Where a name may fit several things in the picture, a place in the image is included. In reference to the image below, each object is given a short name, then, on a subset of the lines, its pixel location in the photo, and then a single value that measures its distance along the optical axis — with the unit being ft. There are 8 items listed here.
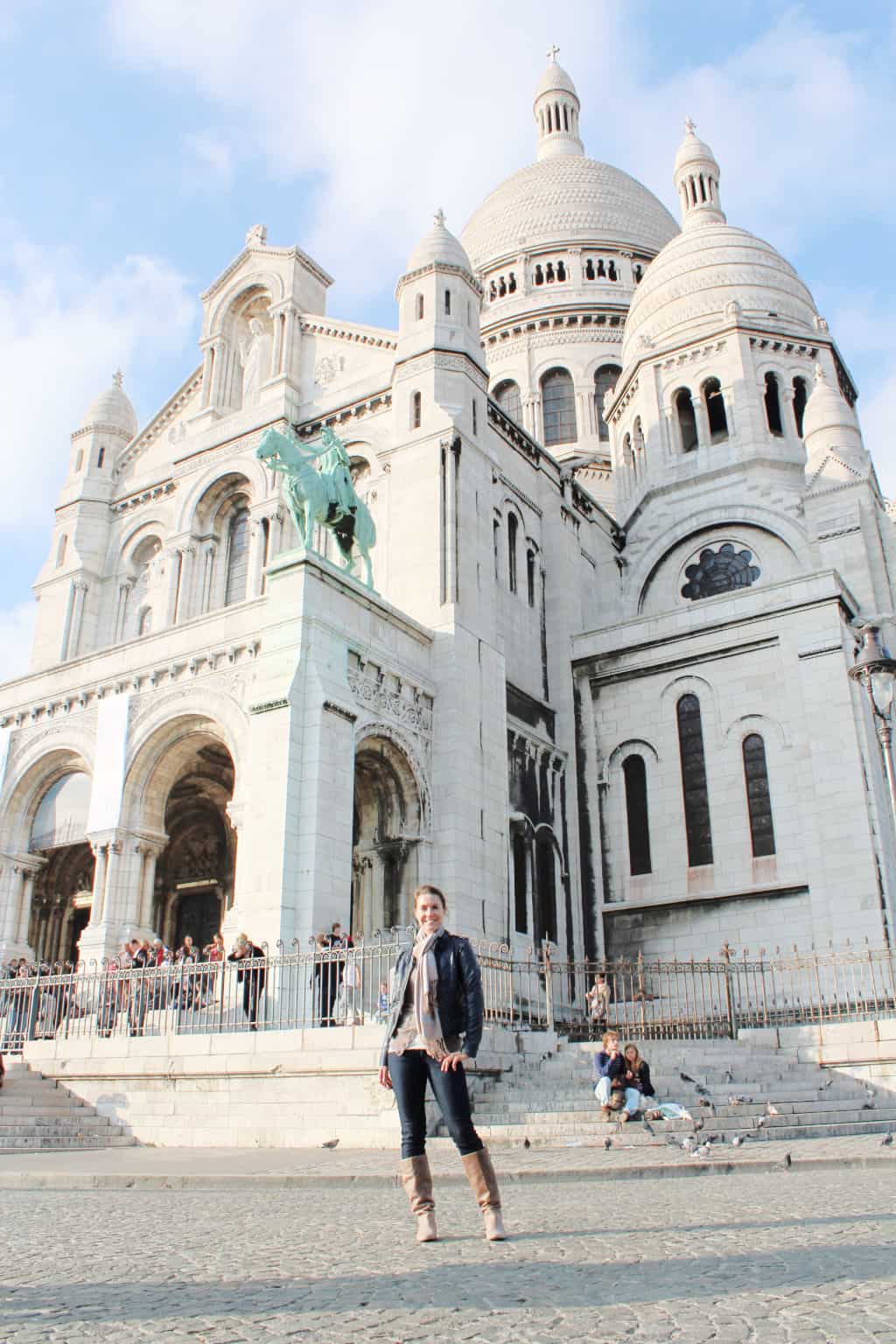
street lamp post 53.06
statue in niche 106.83
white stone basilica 73.41
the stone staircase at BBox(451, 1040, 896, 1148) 40.50
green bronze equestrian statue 73.87
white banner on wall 74.95
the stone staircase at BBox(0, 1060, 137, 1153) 46.70
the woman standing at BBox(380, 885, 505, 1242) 19.71
